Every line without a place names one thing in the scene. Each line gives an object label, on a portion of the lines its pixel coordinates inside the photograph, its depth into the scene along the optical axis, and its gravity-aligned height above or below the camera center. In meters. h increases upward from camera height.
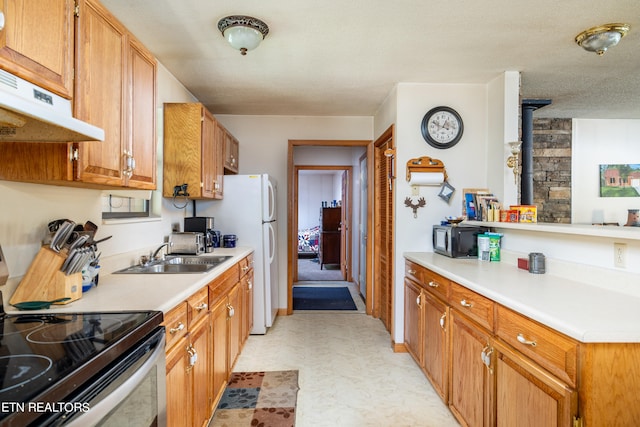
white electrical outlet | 1.61 -0.19
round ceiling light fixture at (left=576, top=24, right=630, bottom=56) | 2.08 +1.11
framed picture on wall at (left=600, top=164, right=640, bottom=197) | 4.27 +0.45
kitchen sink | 2.16 -0.36
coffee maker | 3.07 -0.11
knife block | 1.33 -0.27
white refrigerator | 3.48 -0.05
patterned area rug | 2.09 -1.25
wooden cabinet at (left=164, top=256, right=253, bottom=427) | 1.45 -0.71
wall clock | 3.08 +0.78
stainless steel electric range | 0.70 -0.36
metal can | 2.06 -0.29
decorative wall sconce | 2.74 +0.46
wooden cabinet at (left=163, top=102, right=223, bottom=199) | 2.83 +0.54
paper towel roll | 3.03 +0.33
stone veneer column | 4.12 +0.42
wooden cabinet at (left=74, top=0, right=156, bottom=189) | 1.33 +0.51
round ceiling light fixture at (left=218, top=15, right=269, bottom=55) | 2.02 +1.11
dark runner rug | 4.52 -1.20
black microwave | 2.65 -0.20
